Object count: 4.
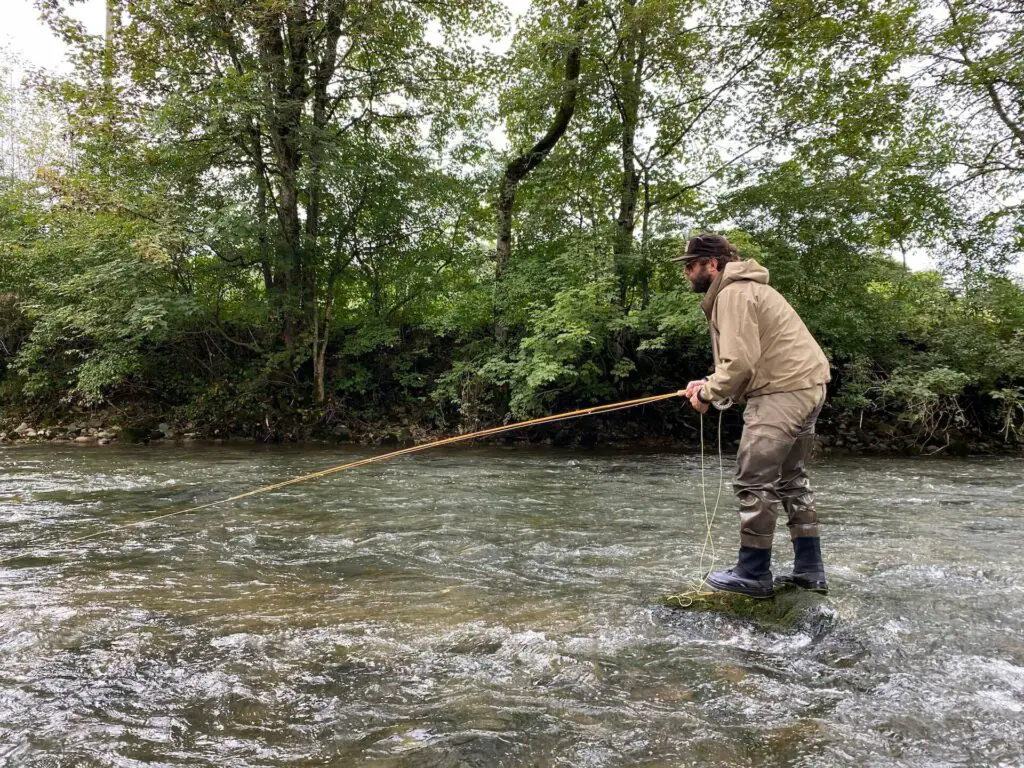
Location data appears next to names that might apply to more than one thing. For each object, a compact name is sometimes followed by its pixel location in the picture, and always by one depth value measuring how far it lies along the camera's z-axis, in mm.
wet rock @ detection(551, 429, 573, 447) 13616
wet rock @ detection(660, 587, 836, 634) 3395
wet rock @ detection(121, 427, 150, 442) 13602
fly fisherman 3541
